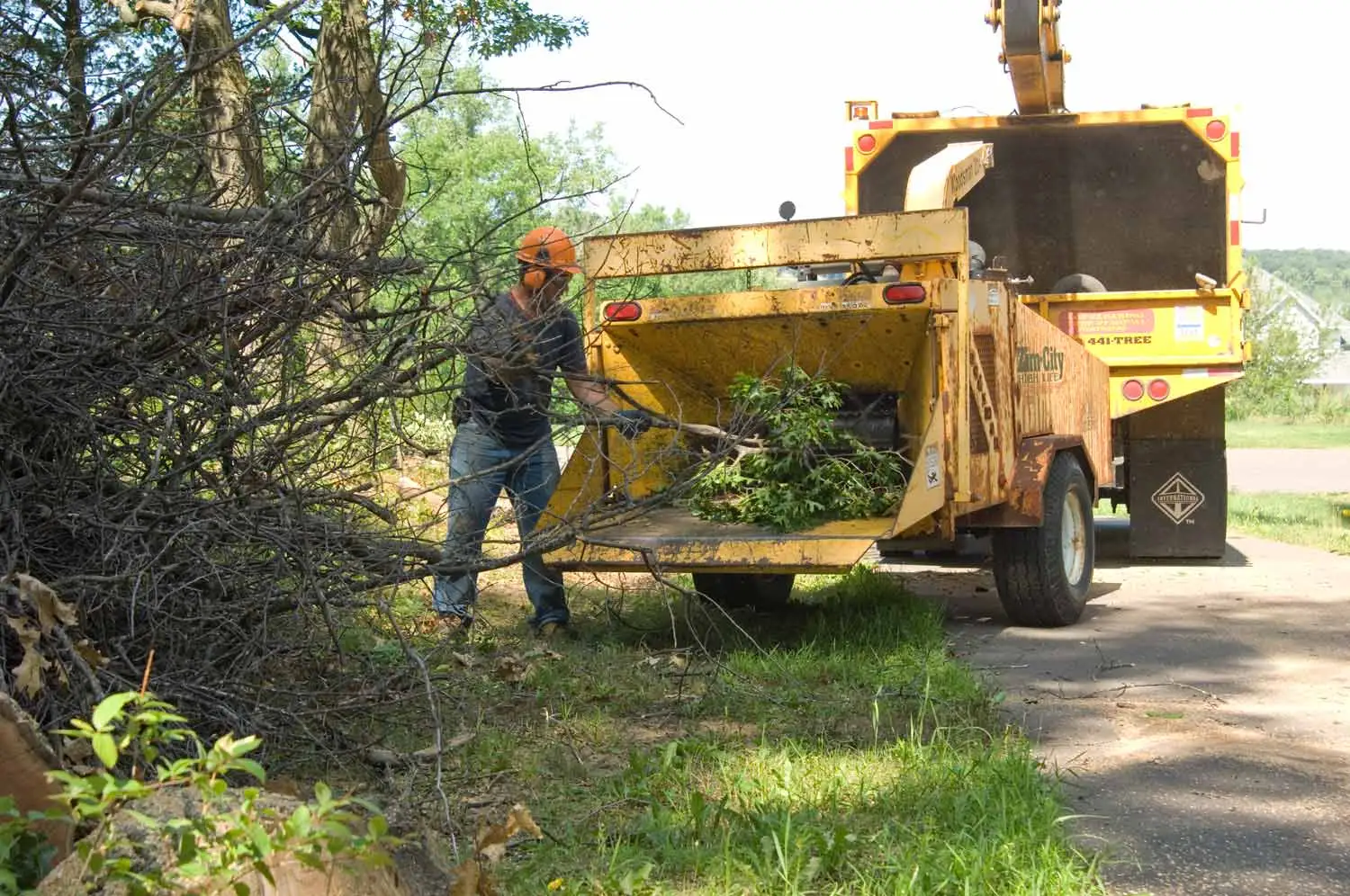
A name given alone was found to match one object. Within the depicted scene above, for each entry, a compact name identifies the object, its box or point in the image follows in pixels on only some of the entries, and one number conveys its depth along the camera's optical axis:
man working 4.36
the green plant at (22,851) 2.57
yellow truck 6.41
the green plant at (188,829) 2.23
